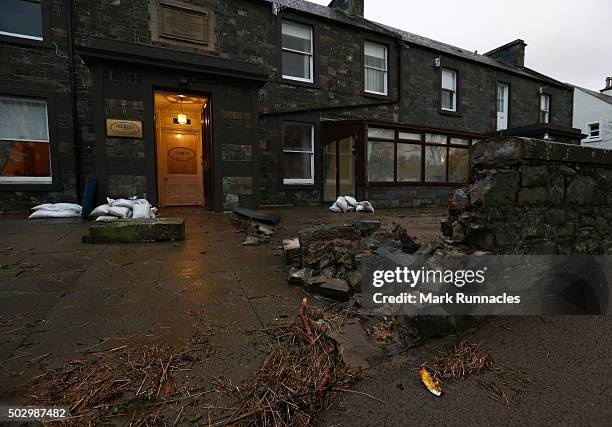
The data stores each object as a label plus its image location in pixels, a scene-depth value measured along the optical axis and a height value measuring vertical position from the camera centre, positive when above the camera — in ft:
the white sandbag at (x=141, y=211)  19.86 -1.47
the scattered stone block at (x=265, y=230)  17.39 -2.49
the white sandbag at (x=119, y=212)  19.79 -1.51
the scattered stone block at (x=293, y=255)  11.51 -2.58
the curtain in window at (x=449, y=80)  48.05 +17.04
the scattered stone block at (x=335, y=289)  8.89 -3.03
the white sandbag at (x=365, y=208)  30.14 -2.07
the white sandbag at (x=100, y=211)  20.84 -1.52
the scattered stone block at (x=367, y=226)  14.43 -1.88
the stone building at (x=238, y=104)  23.86 +8.98
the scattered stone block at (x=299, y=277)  10.02 -2.97
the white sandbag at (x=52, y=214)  21.94 -1.83
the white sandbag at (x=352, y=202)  30.55 -1.48
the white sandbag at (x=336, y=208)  29.37 -2.00
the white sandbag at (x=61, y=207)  22.86 -1.40
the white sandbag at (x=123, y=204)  20.84 -1.04
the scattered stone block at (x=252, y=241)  15.31 -2.73
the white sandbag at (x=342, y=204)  29.53 -1.62
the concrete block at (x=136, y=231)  14.88 -2.15
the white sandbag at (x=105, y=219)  17.30 -1.74
